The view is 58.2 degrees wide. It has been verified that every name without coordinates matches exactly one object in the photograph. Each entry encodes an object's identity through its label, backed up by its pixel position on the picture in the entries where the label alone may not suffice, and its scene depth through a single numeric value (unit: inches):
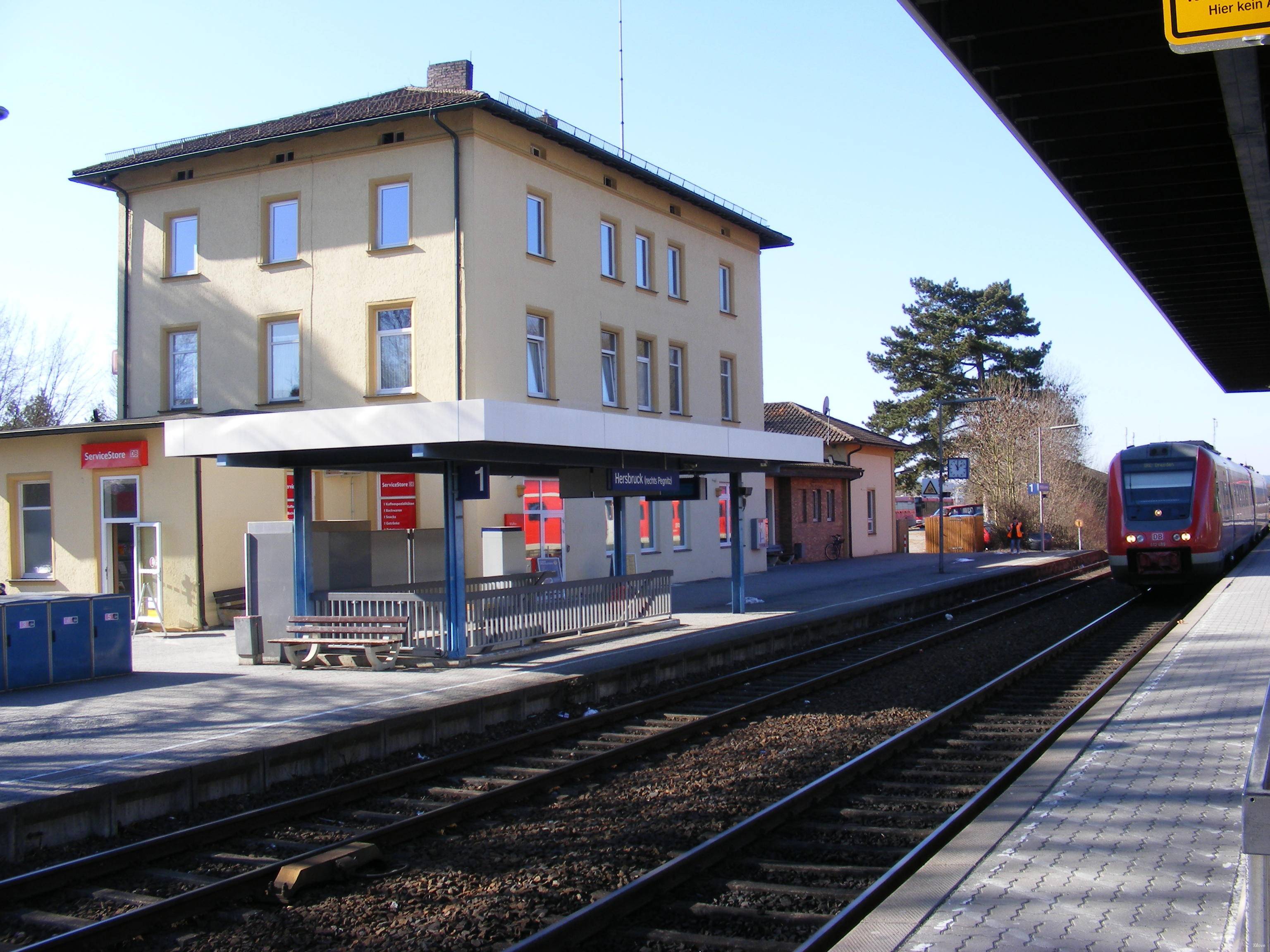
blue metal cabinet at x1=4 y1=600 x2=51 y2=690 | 487.5
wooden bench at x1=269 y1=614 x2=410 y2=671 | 546.9
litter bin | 570.6
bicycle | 1578.5
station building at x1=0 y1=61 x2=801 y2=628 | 834.8
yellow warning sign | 155.3
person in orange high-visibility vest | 1763.0
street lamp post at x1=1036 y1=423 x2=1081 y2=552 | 1646.2
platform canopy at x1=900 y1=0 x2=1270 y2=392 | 256.7
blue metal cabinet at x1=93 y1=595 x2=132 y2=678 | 526.9
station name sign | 663.8
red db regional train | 885.2
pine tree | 2439.7
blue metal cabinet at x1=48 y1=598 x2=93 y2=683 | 509.0
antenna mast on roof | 1210.6
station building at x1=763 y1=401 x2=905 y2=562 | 1459.2
